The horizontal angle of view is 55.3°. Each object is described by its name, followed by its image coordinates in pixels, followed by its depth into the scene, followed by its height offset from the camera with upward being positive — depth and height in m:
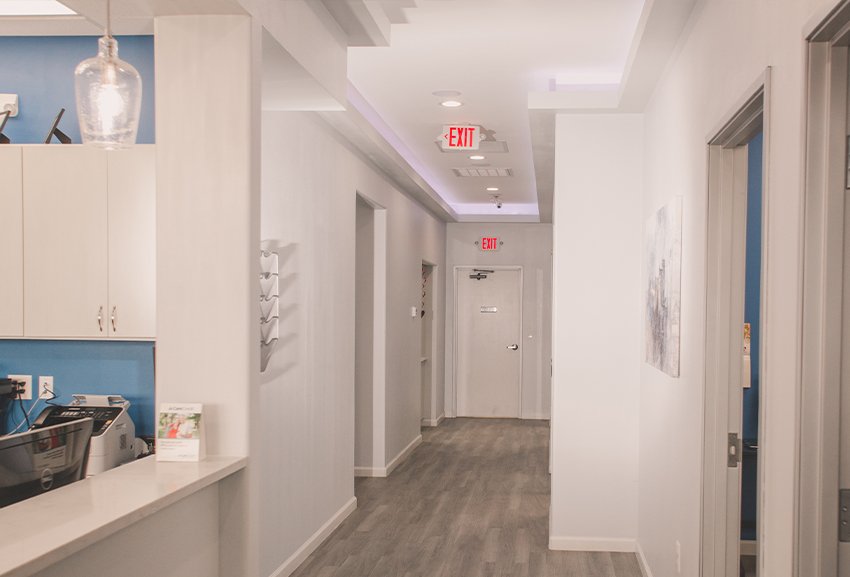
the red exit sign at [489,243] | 11.50 +0.58
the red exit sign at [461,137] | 6.00 +1.09
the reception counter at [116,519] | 1.67 -0.56
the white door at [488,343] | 11.60 -0.85
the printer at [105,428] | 3.35 -0.63
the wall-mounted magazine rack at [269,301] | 4.25 -0.10
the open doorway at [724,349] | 3.03 -0.24
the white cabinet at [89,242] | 3.44 +0.16
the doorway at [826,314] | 1.75 -0.06
